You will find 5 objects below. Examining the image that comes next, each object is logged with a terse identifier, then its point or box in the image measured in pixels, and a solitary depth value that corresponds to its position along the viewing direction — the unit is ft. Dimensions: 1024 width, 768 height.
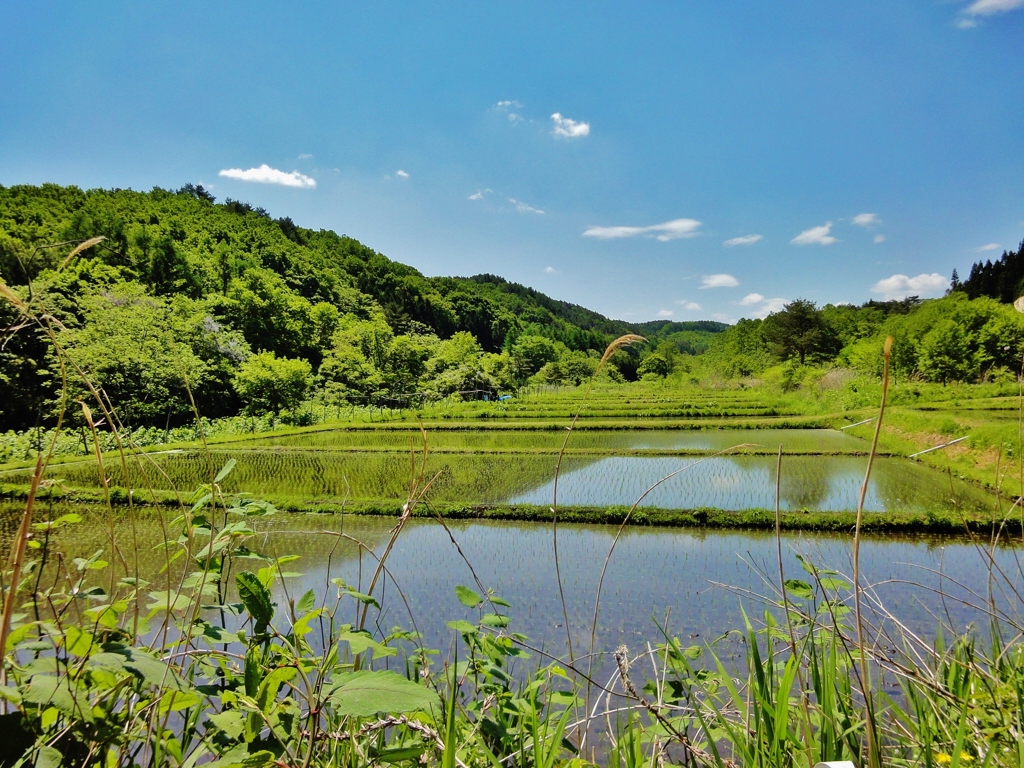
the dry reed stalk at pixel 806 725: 3.39
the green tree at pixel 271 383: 89.40
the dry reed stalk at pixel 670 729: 3.63
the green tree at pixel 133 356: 64.28
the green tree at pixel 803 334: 176.35
